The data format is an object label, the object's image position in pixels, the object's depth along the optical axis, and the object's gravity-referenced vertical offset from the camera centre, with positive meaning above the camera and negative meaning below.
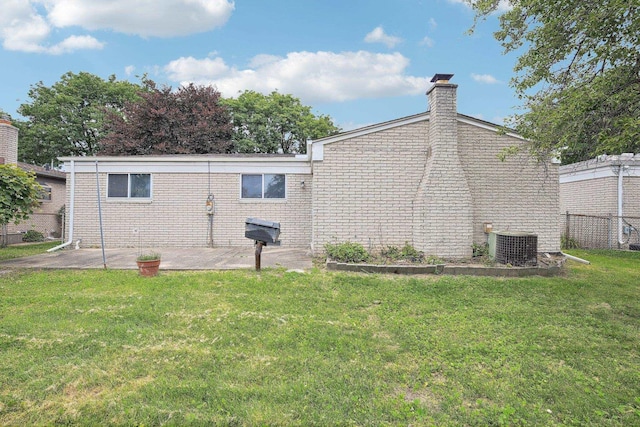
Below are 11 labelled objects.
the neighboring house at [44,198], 12.60 +0.71
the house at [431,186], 7.86 +0.75
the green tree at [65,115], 23.86 +7.13
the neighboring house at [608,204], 11.63 +0.49
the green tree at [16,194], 7.31 +0.41
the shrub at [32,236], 13.57 -1.03
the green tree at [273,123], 25.62 +7.24
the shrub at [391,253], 7.68 -0.90
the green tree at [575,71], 4.37 +2.36
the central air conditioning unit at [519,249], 7.14 -0.70
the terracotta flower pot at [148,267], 6.35 -1.06
